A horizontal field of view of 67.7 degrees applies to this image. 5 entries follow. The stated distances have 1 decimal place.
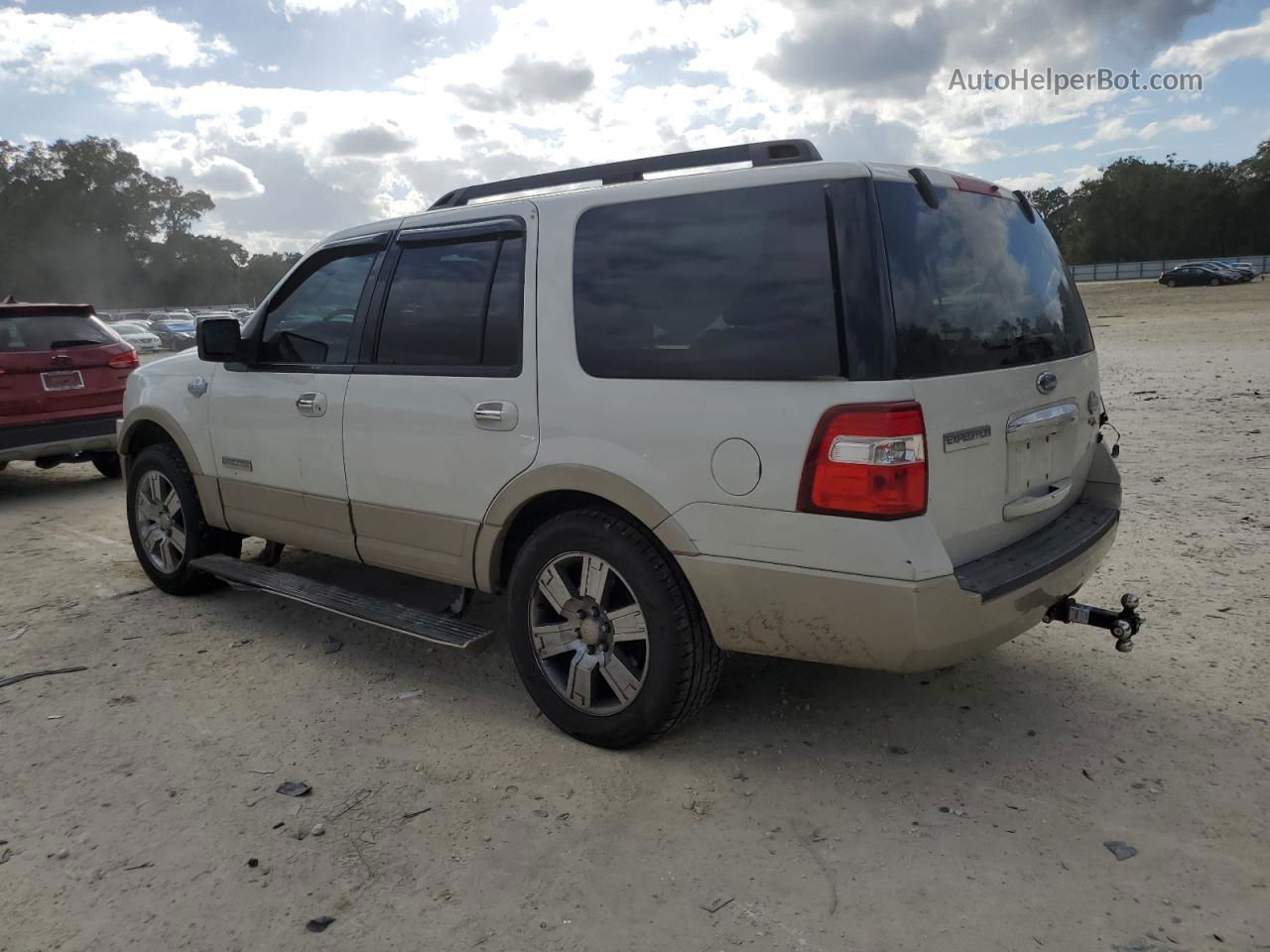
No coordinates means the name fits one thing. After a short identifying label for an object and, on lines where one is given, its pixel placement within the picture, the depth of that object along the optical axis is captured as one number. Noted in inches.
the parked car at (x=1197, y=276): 1748.3
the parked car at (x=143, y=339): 1488.7
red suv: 321.7
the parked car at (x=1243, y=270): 1779.0
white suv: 111.2
